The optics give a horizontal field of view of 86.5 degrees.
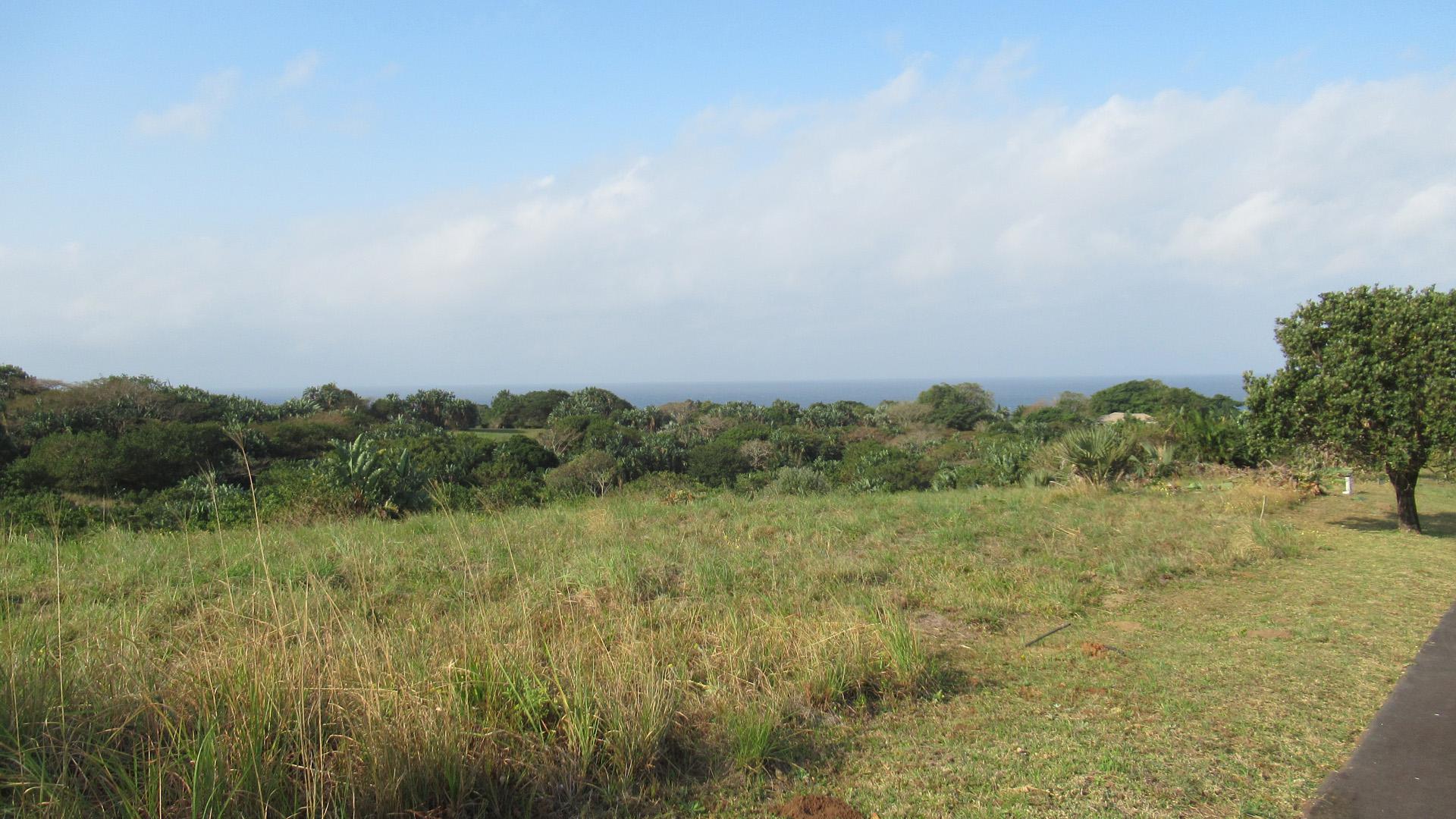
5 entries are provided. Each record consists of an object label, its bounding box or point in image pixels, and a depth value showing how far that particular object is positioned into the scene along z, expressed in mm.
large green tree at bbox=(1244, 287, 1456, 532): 8805
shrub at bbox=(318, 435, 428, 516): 11555
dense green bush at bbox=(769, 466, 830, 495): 19234
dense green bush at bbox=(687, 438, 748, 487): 26672
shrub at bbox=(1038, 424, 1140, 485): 13969
